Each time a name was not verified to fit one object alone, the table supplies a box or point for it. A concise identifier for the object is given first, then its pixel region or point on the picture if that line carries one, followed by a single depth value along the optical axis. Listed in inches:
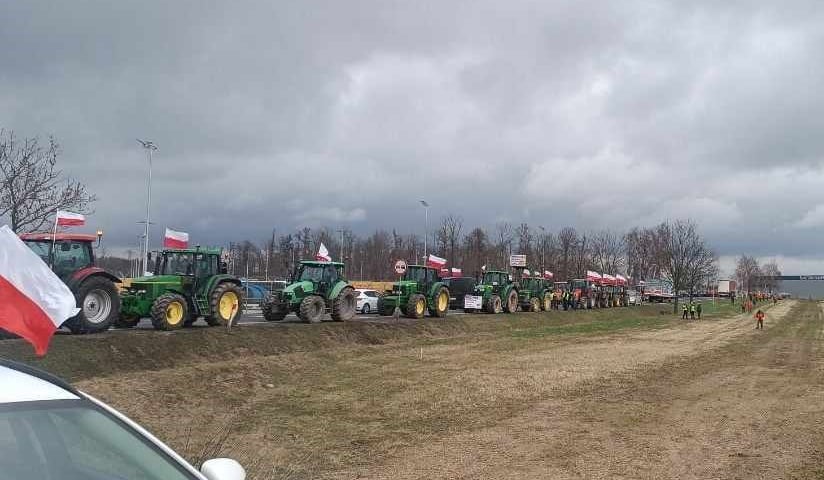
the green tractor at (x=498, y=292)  1419.8
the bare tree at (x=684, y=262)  2144.4
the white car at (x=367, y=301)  1501.0
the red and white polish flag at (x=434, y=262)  1326.3
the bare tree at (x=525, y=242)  3472.0
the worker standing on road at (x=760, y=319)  1395.2
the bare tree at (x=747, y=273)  4899.1
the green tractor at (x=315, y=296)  896.3
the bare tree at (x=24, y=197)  608.7
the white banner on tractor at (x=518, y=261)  1694.1
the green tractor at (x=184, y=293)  696.4
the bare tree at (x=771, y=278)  5315.0
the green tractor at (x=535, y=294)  1593.6
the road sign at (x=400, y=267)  1196.7
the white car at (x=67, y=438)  93.4
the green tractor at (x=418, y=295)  1157.7
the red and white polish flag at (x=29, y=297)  193.3
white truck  4605.3
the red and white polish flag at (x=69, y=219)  581.3
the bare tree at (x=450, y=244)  3373.5
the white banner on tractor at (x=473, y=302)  1382.9
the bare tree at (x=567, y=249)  3358.8
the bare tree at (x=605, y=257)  3732.3
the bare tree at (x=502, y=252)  3471.2
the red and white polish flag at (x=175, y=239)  761.6
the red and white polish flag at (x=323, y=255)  1066.9
